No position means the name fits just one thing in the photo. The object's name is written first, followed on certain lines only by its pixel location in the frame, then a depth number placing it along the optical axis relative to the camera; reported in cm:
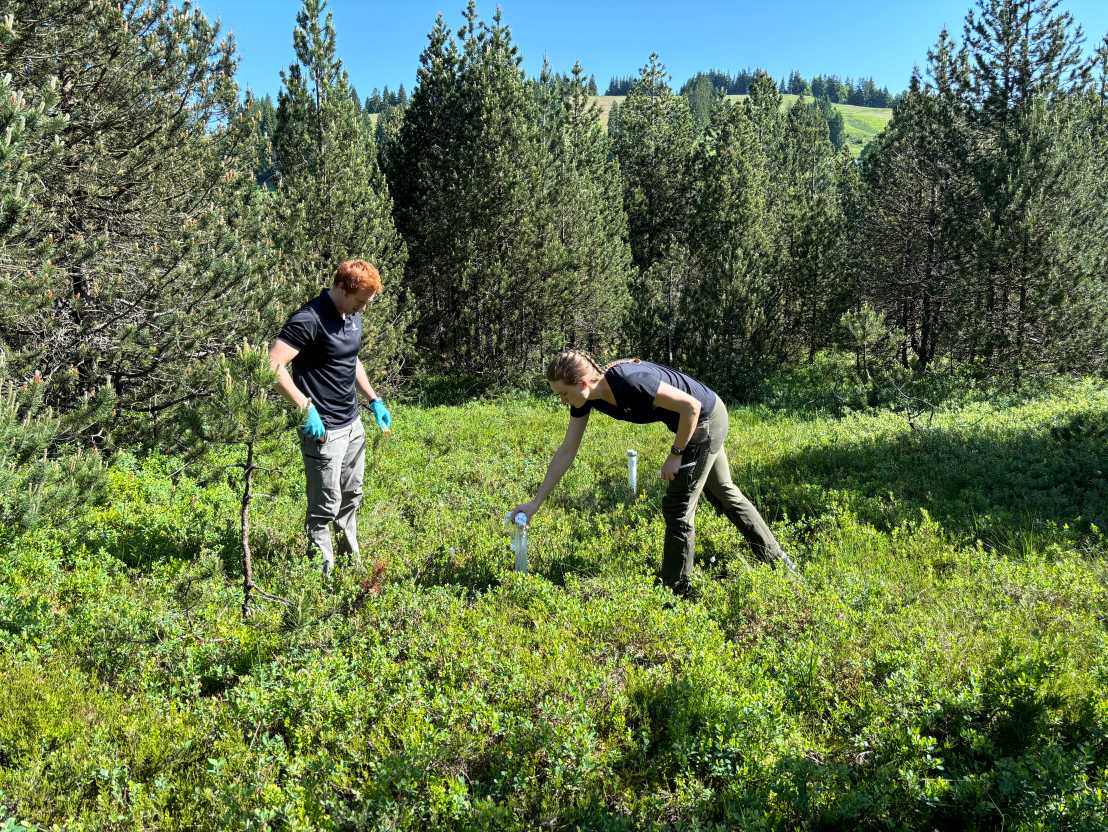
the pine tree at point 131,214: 689
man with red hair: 435
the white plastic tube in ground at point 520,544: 479
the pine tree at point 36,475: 400
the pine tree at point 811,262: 1792
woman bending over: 416
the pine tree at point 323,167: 1211
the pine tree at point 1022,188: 1312
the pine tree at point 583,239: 1738
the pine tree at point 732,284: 1478
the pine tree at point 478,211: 1589
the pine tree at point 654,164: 2614
